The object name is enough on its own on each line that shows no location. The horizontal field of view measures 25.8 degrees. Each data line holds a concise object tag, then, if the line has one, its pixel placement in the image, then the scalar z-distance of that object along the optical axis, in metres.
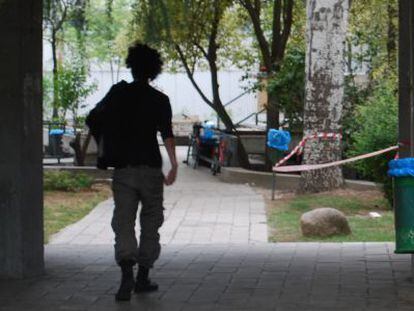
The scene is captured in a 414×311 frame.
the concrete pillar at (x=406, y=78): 7.45
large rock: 11.59
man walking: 6.86
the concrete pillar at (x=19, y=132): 7.66
